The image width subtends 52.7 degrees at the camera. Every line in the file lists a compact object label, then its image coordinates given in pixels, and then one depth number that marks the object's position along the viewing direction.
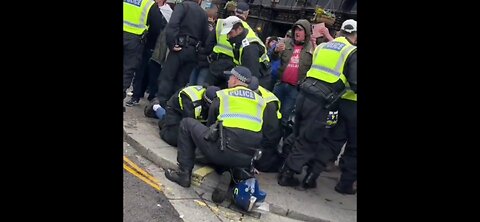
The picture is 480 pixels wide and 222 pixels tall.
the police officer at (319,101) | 5.17
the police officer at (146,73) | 7.23
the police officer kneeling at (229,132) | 4.79
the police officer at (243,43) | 6.11
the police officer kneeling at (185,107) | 5.56
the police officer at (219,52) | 6.49
